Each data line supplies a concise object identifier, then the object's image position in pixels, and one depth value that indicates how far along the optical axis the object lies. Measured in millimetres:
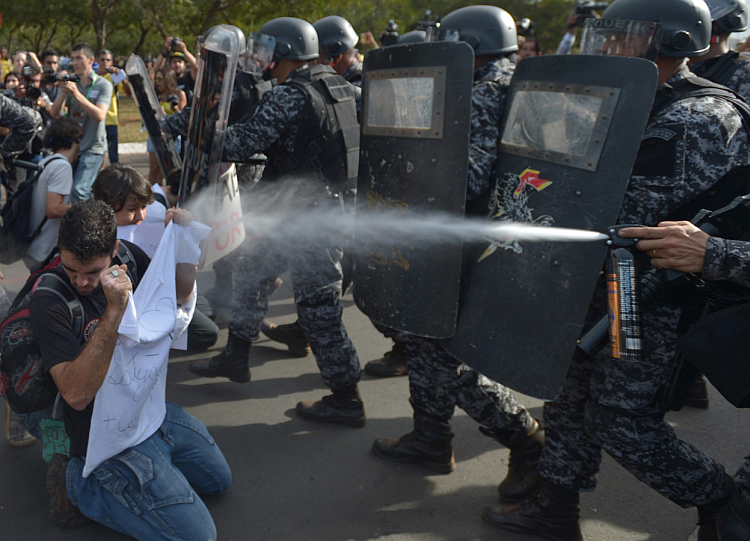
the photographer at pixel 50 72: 8224
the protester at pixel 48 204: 3801
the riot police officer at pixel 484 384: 2525
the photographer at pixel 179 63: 5678
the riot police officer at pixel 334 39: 4113
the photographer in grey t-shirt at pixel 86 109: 5621
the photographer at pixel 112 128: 8141
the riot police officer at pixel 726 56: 3129
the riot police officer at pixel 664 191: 1882
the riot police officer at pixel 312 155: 3021
